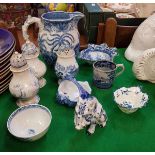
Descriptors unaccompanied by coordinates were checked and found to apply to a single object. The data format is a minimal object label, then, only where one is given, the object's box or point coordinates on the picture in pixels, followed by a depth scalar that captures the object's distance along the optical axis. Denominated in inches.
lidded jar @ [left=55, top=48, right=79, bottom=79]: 28.1
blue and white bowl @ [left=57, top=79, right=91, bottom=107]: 26.4
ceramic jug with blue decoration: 30.0
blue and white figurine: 21.7
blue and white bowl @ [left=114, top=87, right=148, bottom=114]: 25.3
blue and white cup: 29.2
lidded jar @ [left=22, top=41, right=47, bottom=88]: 27.3
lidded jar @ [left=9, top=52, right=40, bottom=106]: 24.2
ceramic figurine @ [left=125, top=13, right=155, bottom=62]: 35.1
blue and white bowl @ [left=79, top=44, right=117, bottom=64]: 35.4
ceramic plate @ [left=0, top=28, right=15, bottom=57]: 30.3
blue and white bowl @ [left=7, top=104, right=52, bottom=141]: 23.7
